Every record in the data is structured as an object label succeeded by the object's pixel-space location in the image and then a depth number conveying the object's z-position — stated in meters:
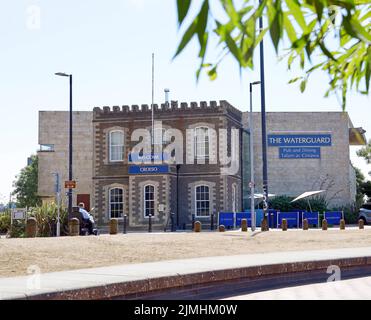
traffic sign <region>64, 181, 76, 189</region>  30.78
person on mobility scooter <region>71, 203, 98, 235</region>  25.64
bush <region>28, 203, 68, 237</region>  27.38
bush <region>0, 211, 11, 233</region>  34.25
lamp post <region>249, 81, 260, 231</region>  28.67
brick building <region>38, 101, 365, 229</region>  39.91
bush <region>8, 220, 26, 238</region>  27.62
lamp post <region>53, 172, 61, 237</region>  25.59
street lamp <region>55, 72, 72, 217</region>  33.70
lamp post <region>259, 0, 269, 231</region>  29.34
